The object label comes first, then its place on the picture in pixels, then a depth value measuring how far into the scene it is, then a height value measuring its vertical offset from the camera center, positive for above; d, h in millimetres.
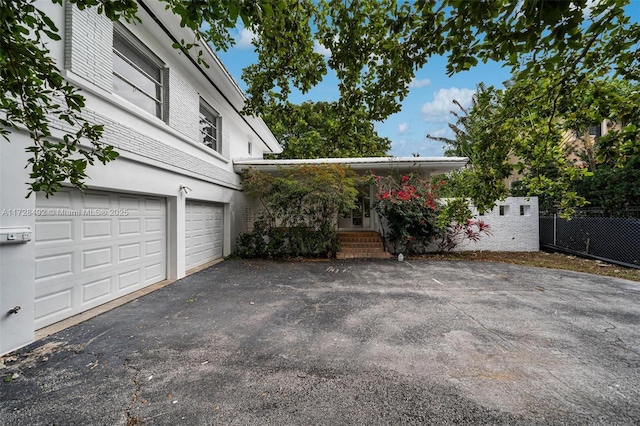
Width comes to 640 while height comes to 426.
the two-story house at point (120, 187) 3240 +483
